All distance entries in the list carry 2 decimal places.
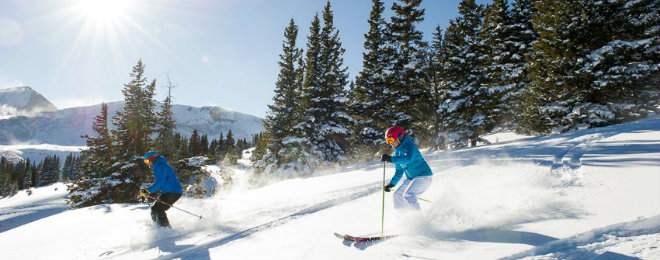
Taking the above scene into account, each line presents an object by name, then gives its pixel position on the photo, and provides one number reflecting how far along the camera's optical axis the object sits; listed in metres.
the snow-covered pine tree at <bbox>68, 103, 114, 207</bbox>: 25.77
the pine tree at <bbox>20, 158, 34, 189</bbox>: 104.31
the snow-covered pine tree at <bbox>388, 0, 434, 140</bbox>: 22.80
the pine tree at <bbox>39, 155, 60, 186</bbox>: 106.28
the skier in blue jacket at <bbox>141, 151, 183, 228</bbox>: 8.10
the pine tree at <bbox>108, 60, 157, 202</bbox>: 26.20
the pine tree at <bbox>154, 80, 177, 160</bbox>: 31.09
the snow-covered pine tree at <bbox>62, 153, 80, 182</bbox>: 111.97
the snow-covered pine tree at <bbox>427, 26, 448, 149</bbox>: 23.39
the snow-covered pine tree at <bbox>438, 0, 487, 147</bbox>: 23.00
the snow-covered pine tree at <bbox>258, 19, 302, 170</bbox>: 25.95
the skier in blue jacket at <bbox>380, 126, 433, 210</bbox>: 6.04
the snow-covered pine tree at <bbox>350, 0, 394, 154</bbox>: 23.77
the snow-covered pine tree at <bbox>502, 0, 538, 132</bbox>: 24.07
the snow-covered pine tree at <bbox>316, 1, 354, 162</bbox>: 25.73
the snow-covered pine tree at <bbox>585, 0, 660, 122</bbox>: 17.22
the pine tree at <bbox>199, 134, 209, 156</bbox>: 99.25
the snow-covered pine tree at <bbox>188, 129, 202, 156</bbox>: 85.55
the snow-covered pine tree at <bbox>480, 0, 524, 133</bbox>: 22.96
